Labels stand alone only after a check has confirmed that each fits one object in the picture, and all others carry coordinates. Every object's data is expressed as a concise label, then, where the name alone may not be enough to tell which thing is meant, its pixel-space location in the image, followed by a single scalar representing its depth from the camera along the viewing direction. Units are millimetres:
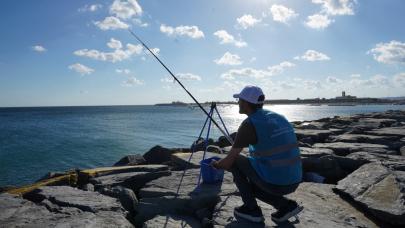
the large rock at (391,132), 10745
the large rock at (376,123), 14388
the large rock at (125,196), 5125
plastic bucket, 5451
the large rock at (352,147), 8281
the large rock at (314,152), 7590
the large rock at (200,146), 11950
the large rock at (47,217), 3897
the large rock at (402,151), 7970
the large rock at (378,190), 4121
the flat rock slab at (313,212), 3922
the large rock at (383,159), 6356
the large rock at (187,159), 7031
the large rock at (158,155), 11797
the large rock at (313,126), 15506
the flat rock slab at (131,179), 6469
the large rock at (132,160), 11165
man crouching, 3662
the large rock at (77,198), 4574
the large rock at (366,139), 9716
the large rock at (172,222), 4078
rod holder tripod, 5293
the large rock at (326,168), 6750
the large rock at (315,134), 11630
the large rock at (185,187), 5086
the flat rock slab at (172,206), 4648
